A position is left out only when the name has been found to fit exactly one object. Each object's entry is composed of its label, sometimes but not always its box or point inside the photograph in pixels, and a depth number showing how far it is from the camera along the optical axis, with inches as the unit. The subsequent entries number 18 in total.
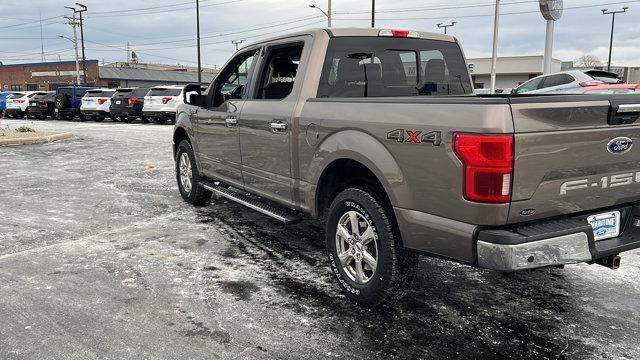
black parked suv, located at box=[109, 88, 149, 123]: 896.3
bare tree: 3333.7
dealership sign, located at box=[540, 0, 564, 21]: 944.9
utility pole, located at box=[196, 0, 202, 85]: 1432.1
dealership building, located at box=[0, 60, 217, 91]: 2529.5
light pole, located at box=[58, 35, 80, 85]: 2255.9
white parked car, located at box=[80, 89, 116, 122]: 964.6
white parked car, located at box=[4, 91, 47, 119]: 1119.6
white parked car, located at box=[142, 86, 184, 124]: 814.5
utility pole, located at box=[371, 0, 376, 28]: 1236.5
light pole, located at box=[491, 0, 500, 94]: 1120.5
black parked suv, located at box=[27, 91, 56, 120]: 1070.4
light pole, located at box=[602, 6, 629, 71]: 2029.5
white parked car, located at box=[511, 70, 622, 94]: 573.9
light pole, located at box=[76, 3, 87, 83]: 2015.3
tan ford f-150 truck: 107.2
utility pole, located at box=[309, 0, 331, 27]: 1259.5
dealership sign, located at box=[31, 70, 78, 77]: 2603.3
